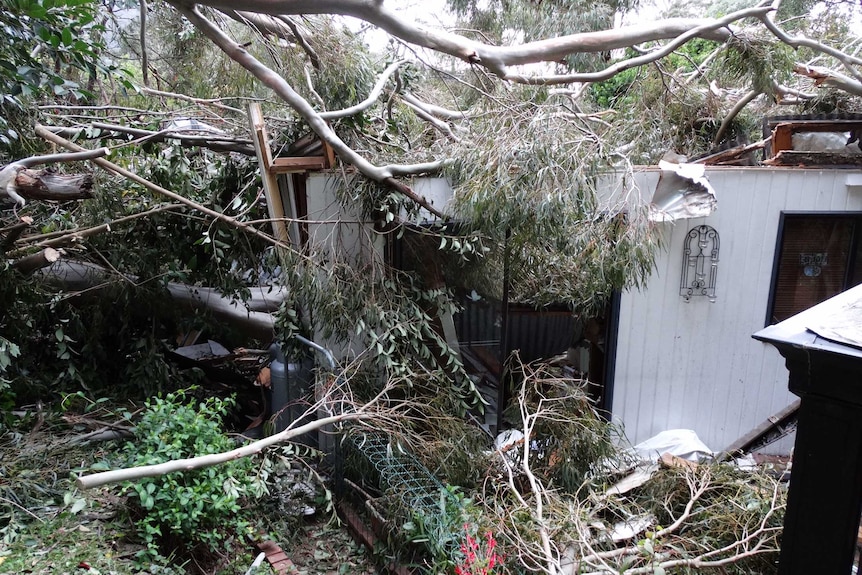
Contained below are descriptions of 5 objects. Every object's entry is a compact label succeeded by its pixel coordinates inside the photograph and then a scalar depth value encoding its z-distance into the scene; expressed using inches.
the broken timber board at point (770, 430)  183.3
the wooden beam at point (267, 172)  171.9
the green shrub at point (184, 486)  122.1
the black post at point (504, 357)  174.4
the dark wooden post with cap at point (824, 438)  66.7
